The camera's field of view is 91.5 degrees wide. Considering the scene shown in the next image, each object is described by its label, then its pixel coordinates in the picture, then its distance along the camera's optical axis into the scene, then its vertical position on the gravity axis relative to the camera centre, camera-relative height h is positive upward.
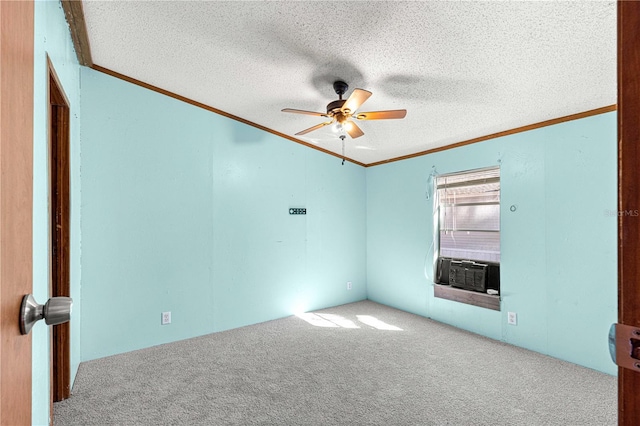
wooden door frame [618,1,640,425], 0.49 +0.03
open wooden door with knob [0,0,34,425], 0.49 +0.02
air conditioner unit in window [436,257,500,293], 3.33 -0.71
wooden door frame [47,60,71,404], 2.12 -0.14
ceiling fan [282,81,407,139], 2.24 +0.79
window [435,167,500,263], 3.32 -0.05
